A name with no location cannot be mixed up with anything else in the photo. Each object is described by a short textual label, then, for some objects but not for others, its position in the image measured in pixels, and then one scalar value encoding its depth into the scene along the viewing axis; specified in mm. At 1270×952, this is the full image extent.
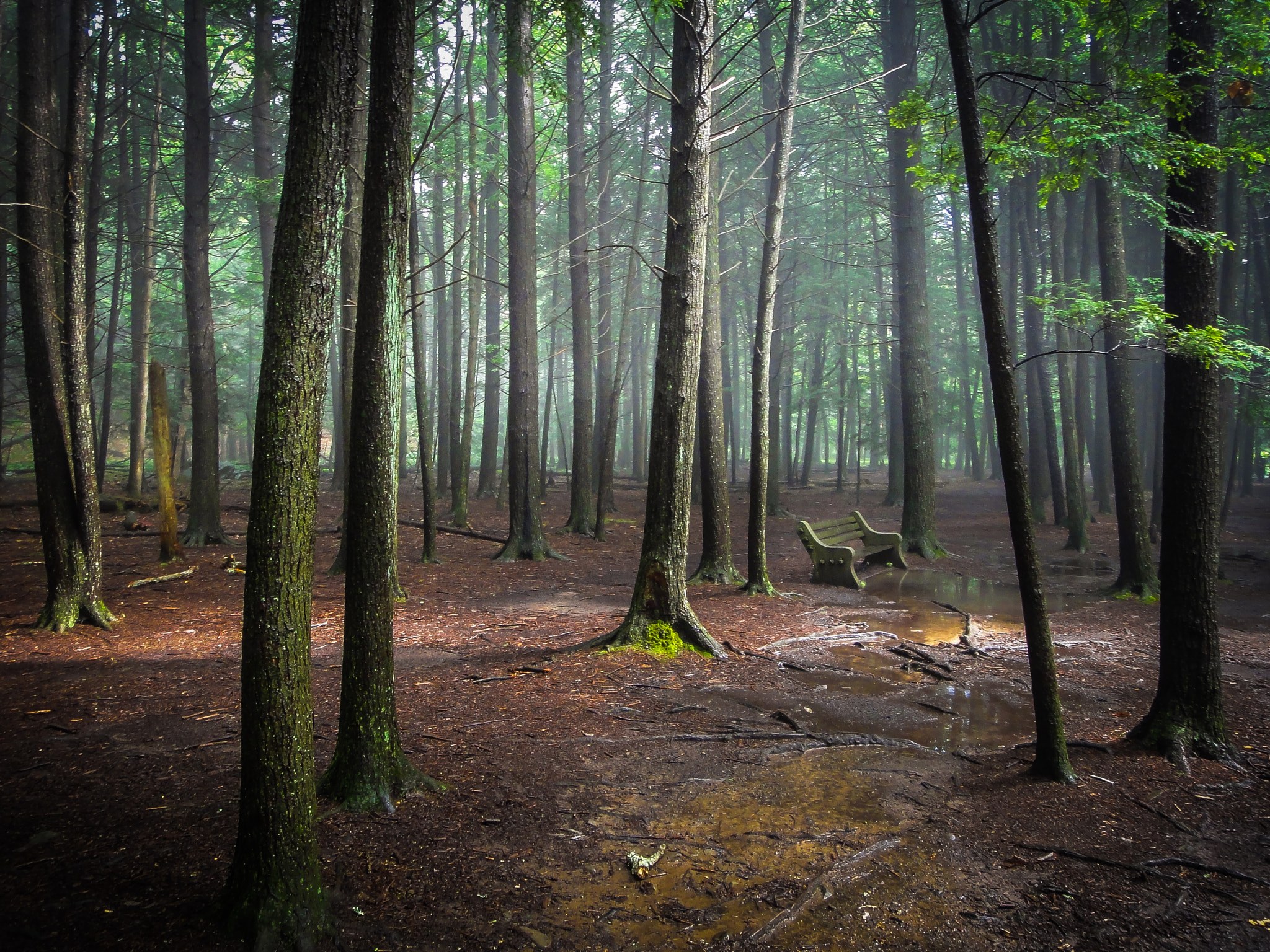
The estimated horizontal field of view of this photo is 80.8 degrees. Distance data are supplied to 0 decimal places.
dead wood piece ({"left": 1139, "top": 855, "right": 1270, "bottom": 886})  3762
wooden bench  12180
